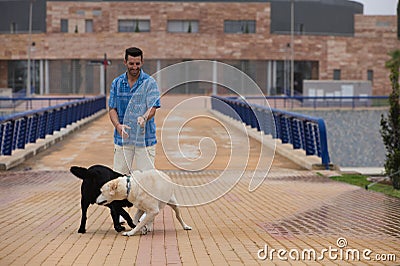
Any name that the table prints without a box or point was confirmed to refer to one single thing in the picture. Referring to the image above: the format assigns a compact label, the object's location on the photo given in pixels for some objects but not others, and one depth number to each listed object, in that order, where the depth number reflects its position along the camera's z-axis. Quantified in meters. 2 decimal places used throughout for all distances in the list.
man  8.99
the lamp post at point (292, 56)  73.91
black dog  8.77
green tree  14.97
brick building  80.19
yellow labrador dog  8.41
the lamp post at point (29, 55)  71.36
